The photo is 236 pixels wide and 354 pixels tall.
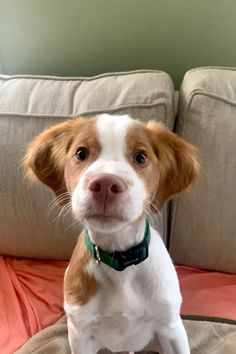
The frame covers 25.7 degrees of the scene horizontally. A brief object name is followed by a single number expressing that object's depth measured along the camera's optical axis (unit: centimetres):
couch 132
